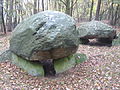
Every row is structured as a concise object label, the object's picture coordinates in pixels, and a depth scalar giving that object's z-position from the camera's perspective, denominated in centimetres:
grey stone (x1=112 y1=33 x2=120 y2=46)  687
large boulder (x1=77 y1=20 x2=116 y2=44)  672
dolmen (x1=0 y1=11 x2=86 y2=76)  394
